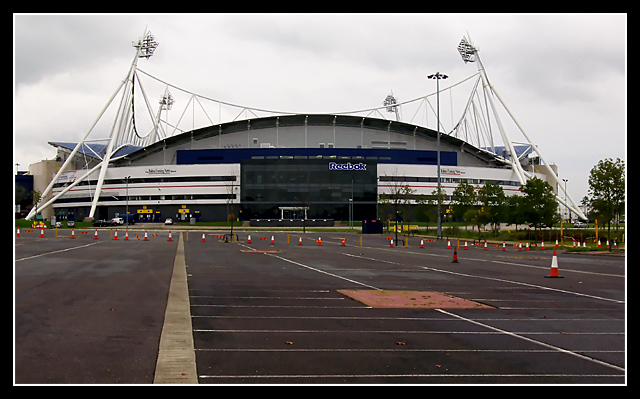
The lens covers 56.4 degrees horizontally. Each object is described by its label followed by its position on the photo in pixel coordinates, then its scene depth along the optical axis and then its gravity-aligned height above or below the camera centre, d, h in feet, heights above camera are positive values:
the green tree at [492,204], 188.24 -0.41
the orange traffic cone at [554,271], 64.23 -7.40
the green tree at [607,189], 116.78 +2.83
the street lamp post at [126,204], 344.32 -1.22
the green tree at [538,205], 166.30 -0.60
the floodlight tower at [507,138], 347.15 +39.10
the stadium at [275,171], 343.67 +18.90
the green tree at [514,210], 171.94 -2.28
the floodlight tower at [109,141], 339.36 +36.21
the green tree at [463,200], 206.28 +0.95
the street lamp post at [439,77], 181.00 +38.72
